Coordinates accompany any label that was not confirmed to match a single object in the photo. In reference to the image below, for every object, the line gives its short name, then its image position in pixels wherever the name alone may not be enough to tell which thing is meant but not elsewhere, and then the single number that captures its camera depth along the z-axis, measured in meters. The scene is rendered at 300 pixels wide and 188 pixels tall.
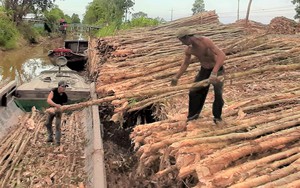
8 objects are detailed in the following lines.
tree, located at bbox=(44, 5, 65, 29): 38.95
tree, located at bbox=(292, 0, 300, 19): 21.66
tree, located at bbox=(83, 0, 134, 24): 31.23
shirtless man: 4.29
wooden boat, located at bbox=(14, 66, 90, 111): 9.38
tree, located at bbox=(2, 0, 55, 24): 31.97
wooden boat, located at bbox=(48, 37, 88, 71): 16.81
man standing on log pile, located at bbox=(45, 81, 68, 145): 6.55
